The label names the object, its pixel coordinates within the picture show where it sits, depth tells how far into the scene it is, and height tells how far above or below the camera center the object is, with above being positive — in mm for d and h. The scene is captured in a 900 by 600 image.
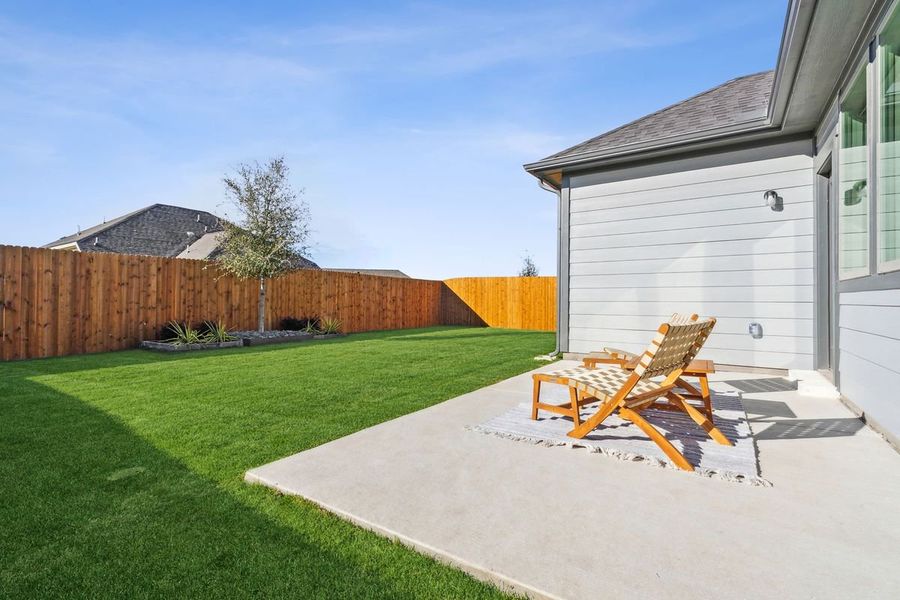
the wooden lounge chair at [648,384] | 2814 -552
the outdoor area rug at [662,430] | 2713 -926
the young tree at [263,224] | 11078 +2002
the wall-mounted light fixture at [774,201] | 5906 +1408
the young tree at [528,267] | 29695 +2523
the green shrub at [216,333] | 9531 -685
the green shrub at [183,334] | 9008 -677
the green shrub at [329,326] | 12380 -638
